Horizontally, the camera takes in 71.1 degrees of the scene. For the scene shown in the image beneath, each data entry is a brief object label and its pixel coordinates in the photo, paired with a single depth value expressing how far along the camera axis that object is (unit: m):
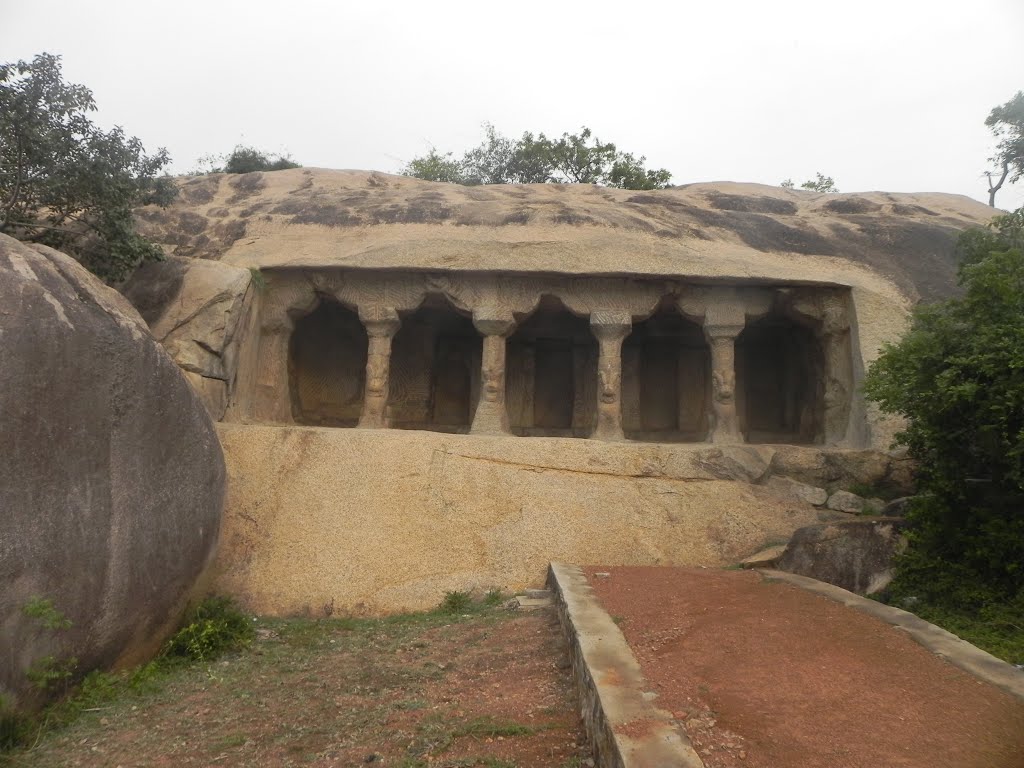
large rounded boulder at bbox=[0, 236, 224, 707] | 4.60
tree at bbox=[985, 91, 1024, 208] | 18.59
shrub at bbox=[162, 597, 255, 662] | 5.86
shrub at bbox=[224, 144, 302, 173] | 20.70
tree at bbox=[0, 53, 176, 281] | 8.49
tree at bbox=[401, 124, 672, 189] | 22.00
